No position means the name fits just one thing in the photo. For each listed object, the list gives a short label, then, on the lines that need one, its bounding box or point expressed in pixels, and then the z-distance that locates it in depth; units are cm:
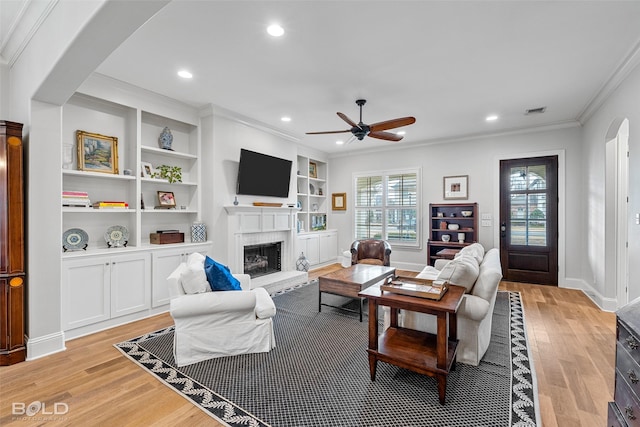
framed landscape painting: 340
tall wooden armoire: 252
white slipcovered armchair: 251
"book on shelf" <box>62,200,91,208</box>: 321
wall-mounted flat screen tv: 476
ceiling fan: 348
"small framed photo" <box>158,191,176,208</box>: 414
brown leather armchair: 534
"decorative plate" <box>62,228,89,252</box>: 323
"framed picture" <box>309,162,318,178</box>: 725
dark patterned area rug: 188
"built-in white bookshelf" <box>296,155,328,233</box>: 692
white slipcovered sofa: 244
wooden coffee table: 357
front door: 521
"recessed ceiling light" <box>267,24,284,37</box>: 245
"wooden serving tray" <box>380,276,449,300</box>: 218
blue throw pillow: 270
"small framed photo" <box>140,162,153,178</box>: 391
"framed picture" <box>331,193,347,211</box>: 743
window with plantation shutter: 654
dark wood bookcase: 563
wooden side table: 197
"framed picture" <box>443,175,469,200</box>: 594
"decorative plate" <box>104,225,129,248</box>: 358
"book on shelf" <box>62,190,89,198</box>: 321
